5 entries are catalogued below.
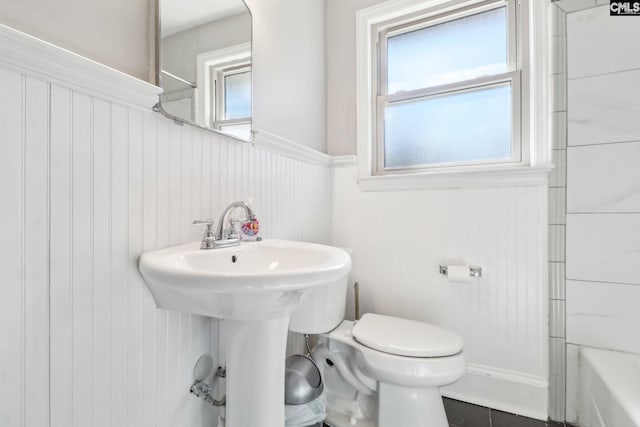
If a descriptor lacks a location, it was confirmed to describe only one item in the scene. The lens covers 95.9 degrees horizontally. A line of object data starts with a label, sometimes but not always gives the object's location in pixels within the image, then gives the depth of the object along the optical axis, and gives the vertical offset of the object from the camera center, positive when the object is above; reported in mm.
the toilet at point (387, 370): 1002 -583
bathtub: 901 -593
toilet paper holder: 1363 -275
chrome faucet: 813 -61
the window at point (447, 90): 1448 +657
